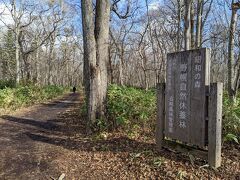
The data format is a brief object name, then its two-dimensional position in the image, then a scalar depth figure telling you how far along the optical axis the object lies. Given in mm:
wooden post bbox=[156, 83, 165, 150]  4445
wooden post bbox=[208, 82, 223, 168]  3446
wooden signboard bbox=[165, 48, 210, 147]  3625
